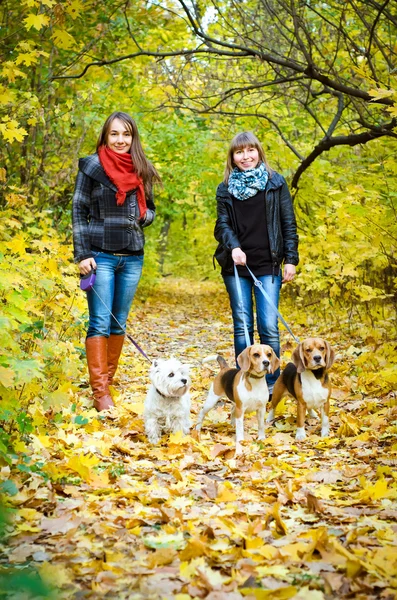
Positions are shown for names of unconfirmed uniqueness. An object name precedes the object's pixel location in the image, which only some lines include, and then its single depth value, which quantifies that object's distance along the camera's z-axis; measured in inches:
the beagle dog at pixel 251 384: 193.5
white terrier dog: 188.9
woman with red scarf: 216.2
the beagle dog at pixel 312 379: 197.9
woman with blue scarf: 220.5
